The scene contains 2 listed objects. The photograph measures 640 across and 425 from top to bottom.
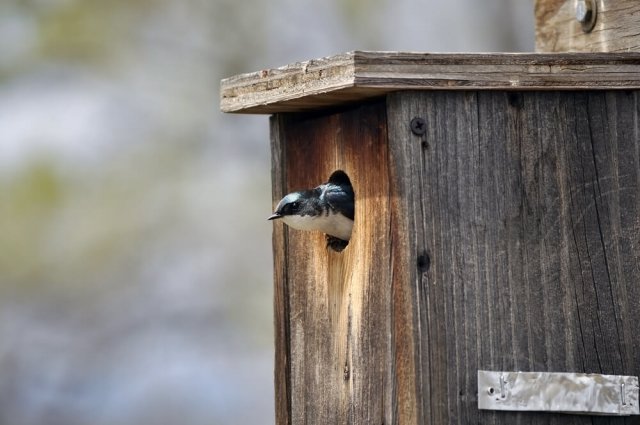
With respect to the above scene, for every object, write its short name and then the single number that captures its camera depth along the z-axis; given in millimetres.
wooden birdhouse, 5531
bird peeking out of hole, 6160
